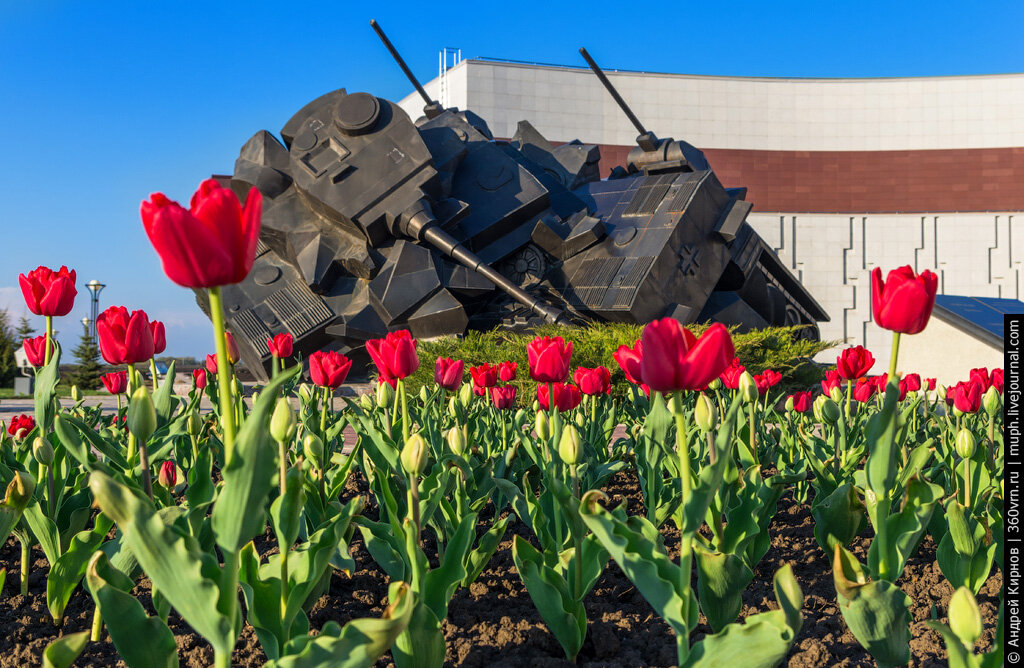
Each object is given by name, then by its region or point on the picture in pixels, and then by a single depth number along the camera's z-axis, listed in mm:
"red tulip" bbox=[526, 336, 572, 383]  2615
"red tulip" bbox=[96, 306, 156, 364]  2129
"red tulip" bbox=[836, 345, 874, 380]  3264
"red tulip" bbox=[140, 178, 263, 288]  1096
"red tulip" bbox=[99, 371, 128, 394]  3559
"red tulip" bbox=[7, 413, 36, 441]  3141
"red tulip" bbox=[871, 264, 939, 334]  1604
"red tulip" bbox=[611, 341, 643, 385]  1785
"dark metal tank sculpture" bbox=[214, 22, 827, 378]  10648
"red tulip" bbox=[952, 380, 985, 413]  2894
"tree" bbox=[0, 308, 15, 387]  19344
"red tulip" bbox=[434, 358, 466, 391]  2900
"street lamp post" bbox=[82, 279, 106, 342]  19797
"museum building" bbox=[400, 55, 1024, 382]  26391
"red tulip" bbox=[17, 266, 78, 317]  2262
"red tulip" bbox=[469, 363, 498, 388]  3432
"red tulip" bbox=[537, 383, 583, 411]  2867
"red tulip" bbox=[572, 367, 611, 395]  3377
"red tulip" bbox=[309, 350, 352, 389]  2846
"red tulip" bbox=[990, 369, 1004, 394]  3032
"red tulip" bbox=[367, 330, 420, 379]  2393
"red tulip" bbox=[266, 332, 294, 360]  3139
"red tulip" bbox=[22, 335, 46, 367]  2918
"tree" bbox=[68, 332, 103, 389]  18016
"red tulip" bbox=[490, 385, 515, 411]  3502
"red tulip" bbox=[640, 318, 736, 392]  1437
